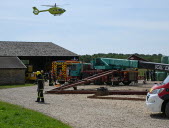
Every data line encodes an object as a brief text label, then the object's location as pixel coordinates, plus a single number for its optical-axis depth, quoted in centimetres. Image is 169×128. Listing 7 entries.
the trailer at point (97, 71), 3291
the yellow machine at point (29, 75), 4393
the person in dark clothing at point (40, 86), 1892
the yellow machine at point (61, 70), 3578
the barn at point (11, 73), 4094
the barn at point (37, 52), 5396
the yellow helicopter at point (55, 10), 6331
